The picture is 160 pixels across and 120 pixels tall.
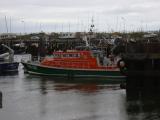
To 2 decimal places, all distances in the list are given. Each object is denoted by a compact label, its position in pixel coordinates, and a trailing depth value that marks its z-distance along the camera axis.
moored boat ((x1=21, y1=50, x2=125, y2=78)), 42.50
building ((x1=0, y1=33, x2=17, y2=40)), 145.50
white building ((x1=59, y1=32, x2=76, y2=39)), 132.30
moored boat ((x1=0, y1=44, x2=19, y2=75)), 51.22
